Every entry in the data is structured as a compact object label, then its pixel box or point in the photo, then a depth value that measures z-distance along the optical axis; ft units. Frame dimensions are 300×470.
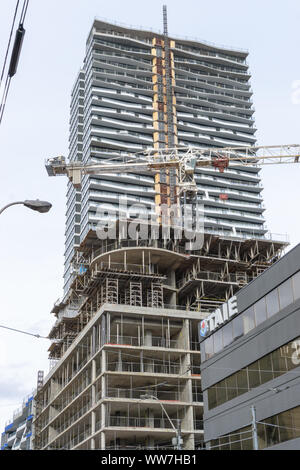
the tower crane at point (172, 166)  285.64
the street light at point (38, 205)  61.72
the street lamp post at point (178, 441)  153.48
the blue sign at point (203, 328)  180.86
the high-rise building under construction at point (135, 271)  235.40
